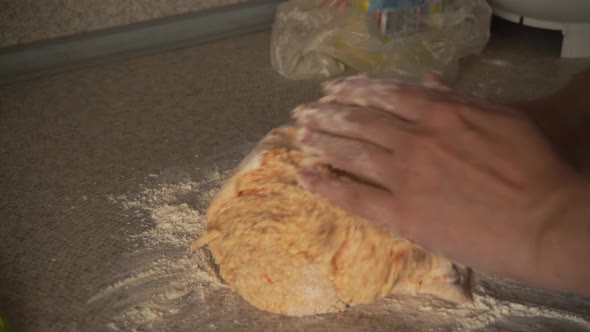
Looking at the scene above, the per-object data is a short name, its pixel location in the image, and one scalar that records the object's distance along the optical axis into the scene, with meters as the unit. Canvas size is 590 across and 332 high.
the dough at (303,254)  0.53
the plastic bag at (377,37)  0.76
